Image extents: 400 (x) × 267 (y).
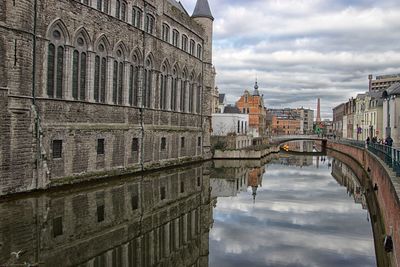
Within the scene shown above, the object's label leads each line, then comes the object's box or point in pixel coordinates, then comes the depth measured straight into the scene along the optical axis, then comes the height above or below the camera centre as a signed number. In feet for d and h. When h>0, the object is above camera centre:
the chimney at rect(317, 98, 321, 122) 582.14 +28.82
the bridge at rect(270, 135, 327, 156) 244.63 -3.70
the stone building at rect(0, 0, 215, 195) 56.65 +6.80
